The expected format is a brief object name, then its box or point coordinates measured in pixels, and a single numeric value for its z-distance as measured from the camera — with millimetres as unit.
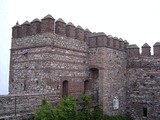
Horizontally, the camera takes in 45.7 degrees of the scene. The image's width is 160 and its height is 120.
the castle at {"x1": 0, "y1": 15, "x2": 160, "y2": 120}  11266
